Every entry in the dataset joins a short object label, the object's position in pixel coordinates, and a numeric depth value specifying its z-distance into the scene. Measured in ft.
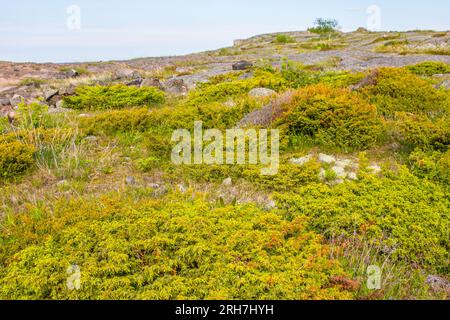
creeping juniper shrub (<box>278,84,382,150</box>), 24.20
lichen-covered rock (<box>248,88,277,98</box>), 37.63
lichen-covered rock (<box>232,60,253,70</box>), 66.69
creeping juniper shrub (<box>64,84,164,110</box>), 39.04
